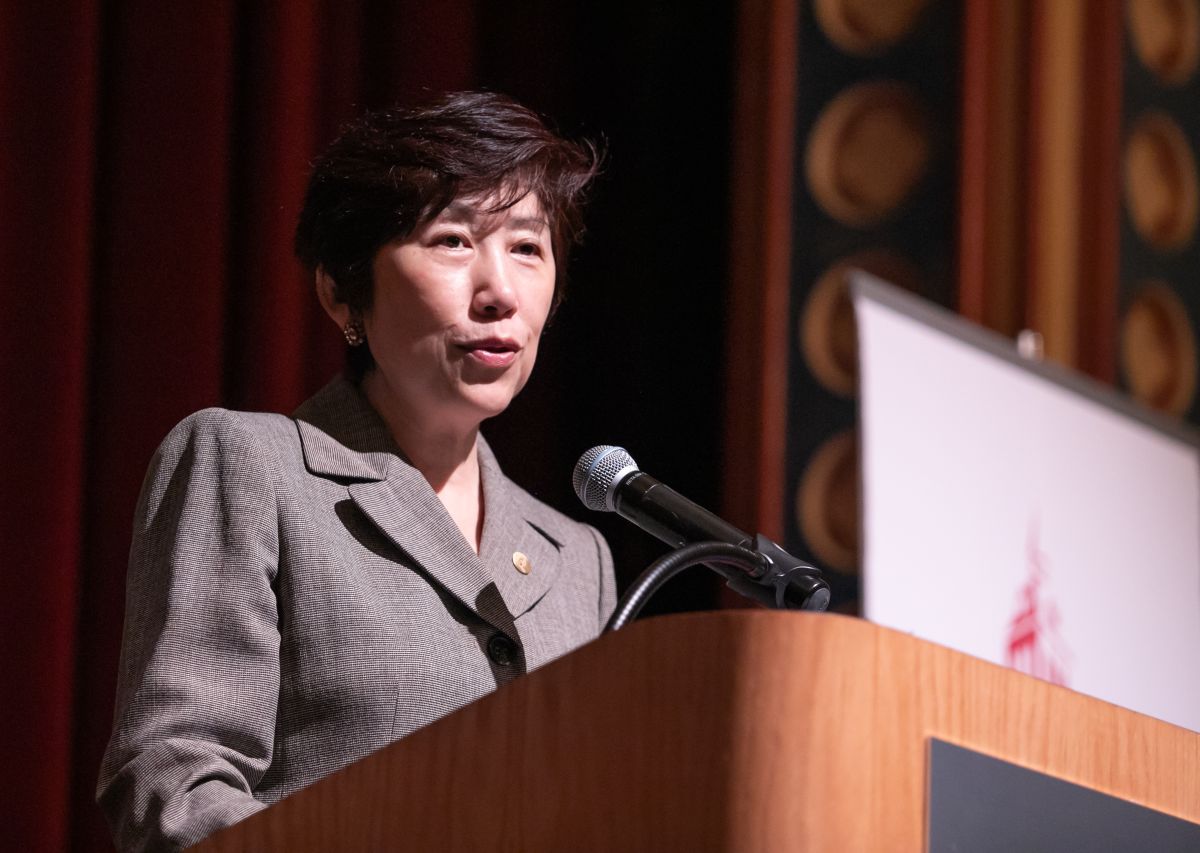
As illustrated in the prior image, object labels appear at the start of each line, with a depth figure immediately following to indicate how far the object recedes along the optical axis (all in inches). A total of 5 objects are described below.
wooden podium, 215.9
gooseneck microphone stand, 225.5
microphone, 226.4
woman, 227.8
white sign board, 254.2
